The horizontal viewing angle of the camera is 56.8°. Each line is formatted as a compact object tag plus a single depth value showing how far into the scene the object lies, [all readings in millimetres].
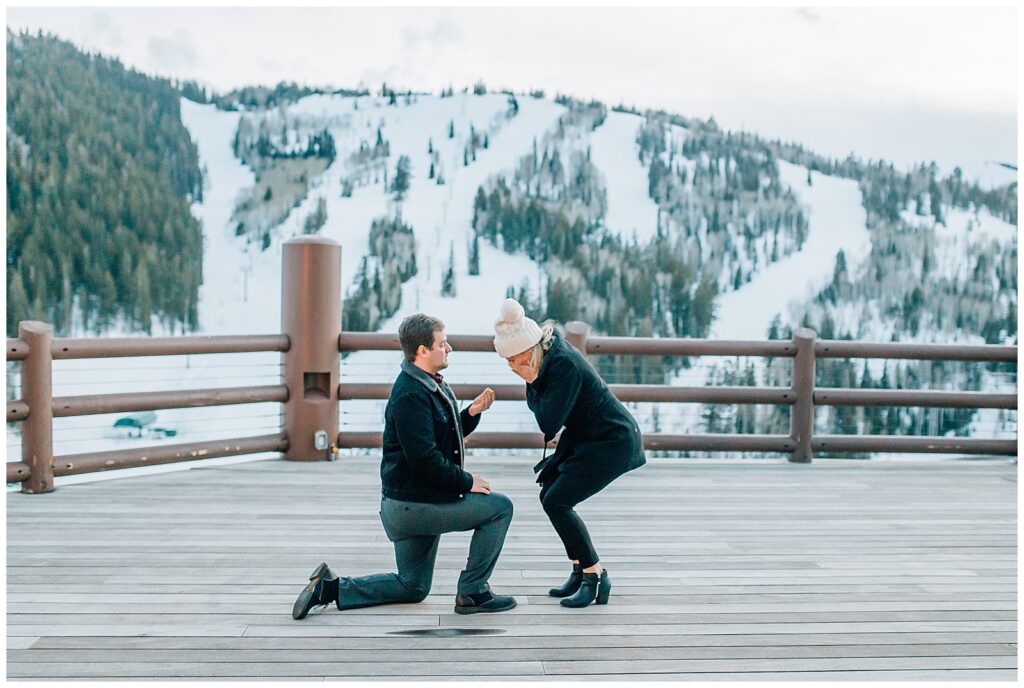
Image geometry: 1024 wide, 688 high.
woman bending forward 3473
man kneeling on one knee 3396
